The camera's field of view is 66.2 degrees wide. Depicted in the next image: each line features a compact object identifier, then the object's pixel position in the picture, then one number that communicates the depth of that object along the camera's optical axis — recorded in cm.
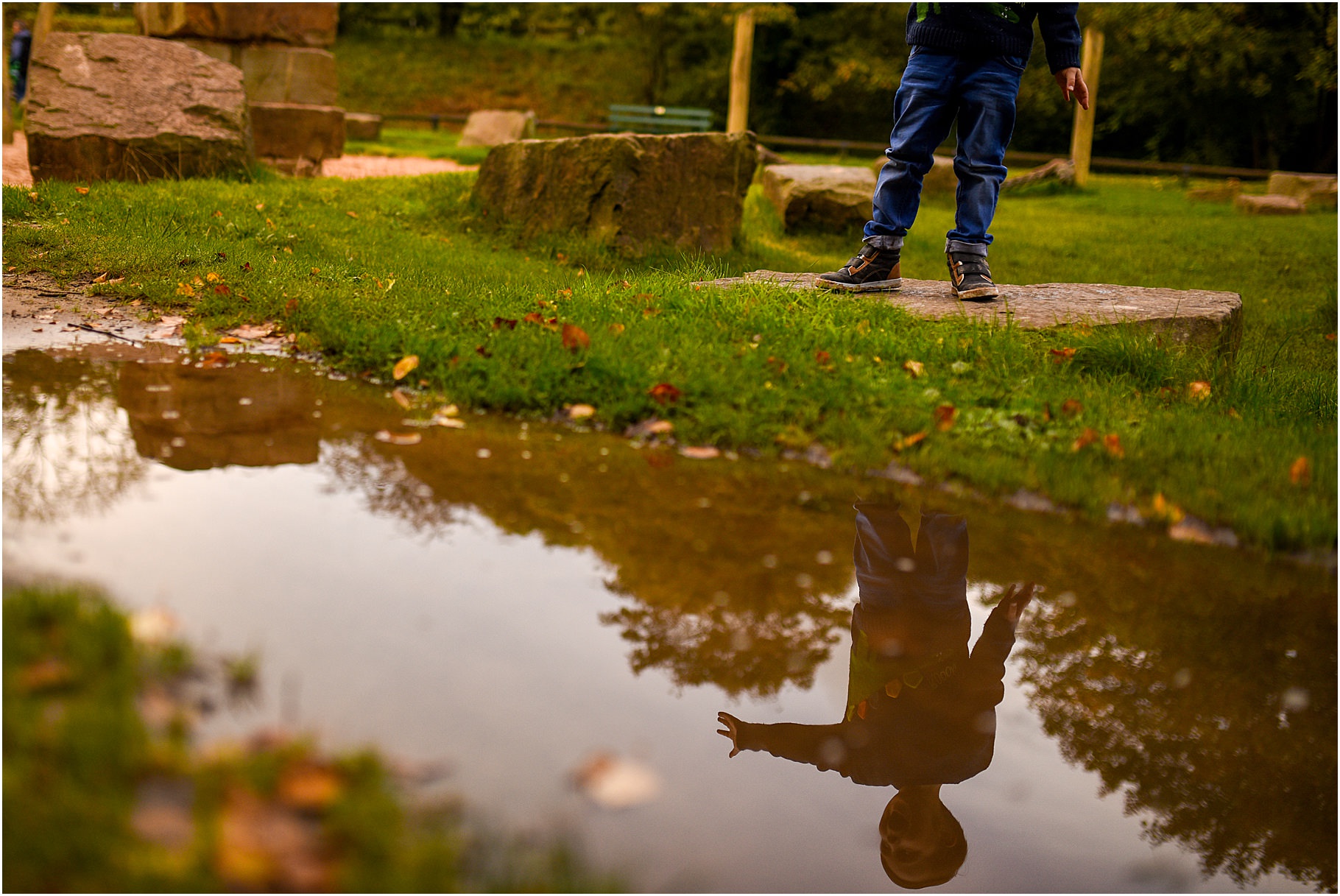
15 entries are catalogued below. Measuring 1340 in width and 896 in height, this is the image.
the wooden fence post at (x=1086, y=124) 1803
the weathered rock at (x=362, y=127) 1549
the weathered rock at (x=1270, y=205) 1377
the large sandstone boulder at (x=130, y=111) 715
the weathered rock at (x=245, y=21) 1138
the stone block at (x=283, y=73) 1168
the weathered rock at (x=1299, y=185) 1513
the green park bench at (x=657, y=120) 1922
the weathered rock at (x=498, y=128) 1598
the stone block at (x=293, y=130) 1009
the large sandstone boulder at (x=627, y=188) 704
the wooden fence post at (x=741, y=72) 1777
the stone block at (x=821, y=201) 970
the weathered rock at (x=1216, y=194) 1598
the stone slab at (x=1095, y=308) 419
